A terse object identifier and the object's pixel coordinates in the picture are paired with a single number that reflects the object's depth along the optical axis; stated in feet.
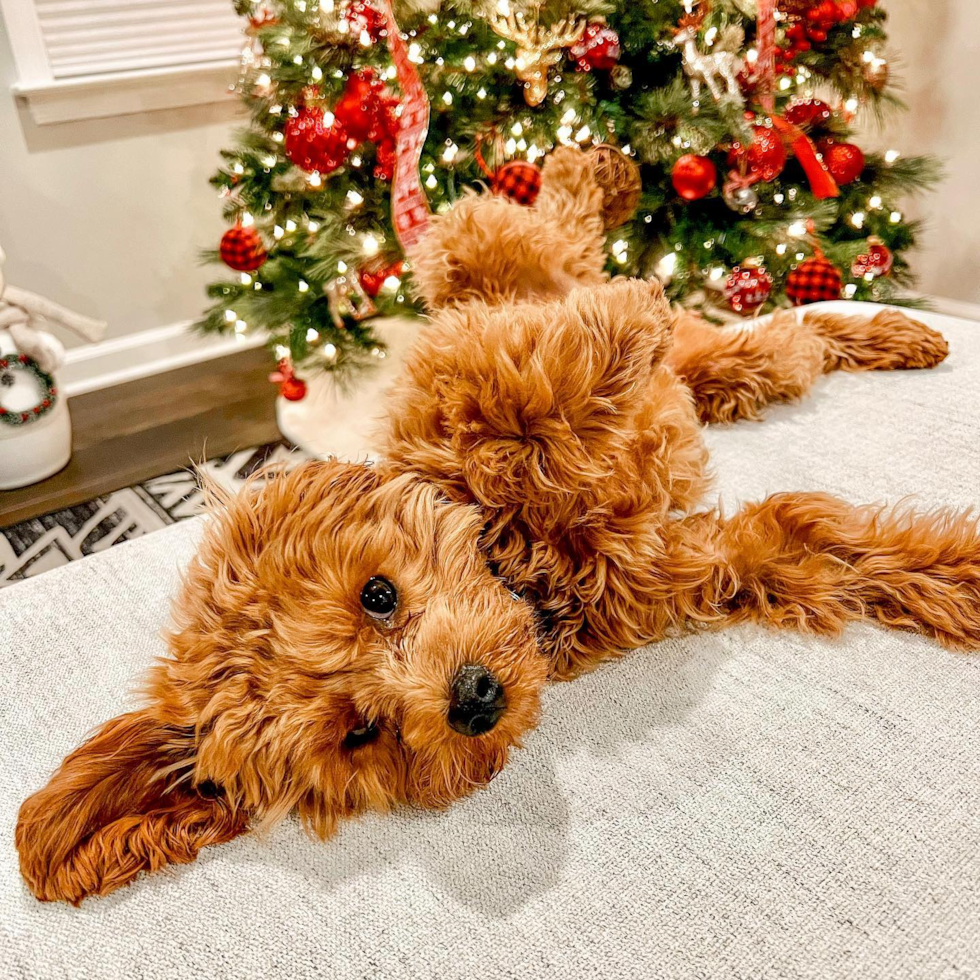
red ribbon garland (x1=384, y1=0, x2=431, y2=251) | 4.56
